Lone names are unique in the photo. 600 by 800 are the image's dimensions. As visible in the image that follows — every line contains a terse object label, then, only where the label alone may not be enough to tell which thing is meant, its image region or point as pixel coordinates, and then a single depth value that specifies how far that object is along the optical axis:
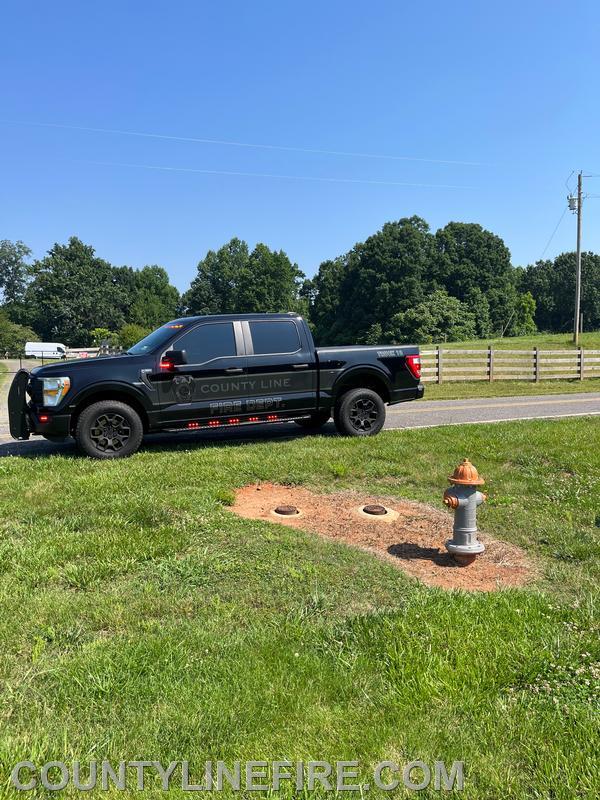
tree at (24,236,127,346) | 89.94
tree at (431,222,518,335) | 71.62
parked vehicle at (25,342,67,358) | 58.10
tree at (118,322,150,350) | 65.81
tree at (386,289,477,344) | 61.03
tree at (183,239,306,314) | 85.50
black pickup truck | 6.97
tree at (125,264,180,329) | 94.44
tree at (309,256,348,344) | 80.56
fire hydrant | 4.08
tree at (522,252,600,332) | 80.00
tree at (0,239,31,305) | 111.25
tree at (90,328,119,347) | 77.68
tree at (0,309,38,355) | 67.81
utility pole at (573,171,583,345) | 30.16
